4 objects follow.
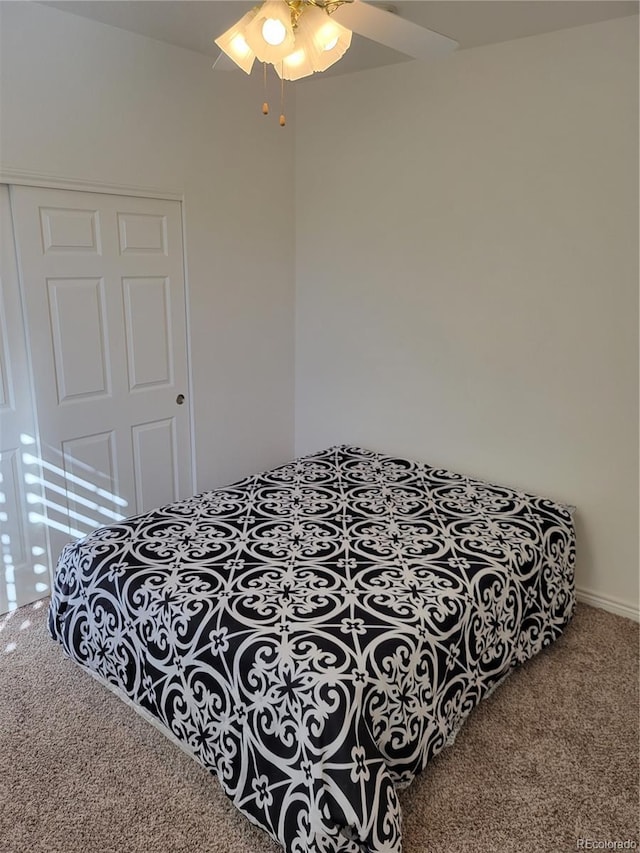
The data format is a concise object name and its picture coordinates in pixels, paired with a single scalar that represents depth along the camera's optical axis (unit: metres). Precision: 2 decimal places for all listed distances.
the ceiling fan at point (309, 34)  1.60
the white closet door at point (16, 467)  2.61
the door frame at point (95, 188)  2.51
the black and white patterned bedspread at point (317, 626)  1.62
